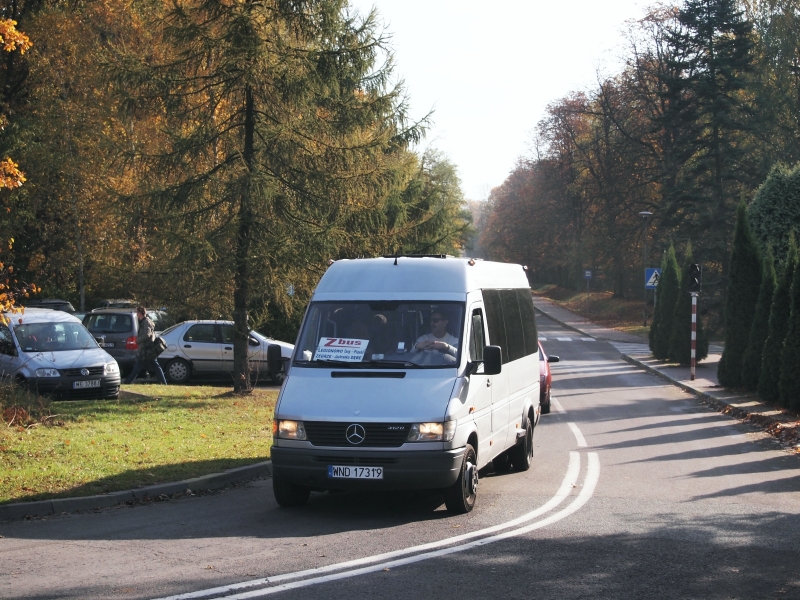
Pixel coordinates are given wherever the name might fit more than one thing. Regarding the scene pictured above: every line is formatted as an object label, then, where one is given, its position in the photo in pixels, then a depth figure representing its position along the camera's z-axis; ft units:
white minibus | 28.25
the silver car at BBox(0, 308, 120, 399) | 57.31
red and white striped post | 83.84
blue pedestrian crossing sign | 135.17
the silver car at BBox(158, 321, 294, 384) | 82.07
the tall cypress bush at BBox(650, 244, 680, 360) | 110.42
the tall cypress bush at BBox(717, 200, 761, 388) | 74.59
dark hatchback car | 82.12
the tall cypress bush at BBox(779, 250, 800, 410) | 58.39
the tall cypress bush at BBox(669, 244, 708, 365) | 102.53
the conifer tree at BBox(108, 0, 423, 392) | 59.21
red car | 63.05
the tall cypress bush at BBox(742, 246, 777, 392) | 68.90
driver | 30.96
